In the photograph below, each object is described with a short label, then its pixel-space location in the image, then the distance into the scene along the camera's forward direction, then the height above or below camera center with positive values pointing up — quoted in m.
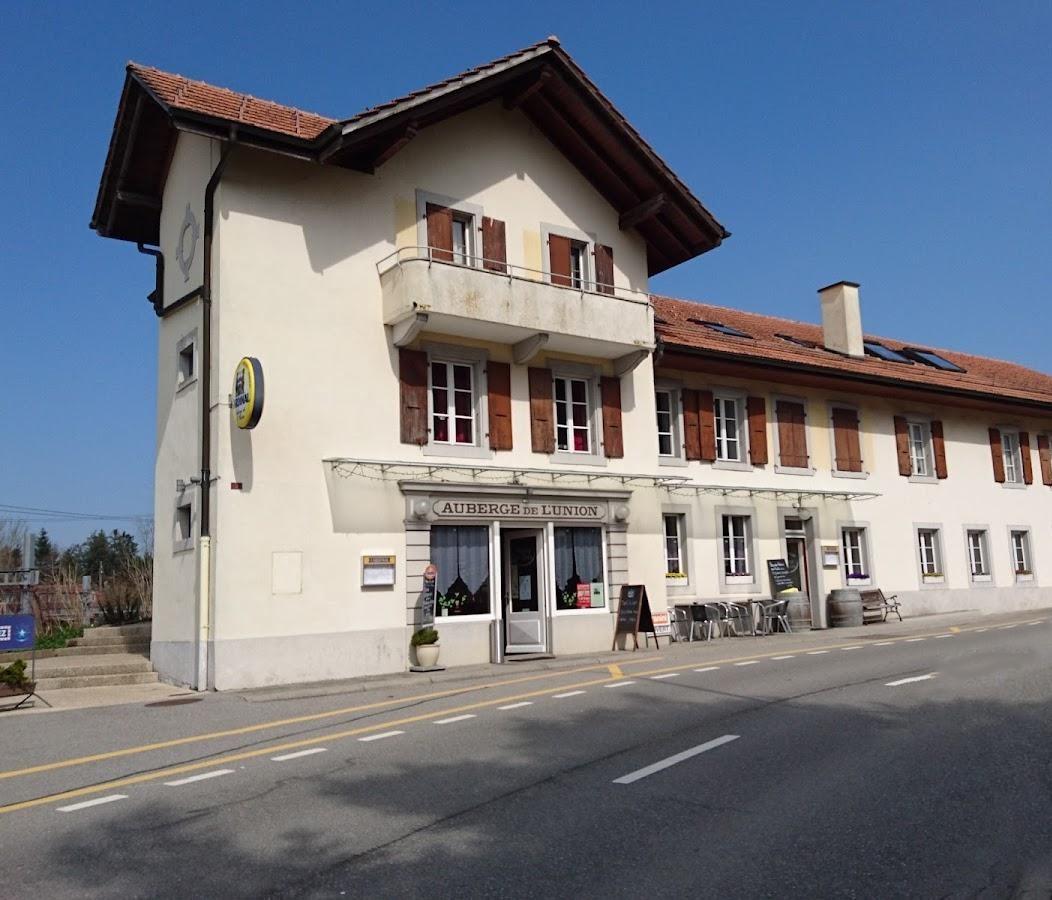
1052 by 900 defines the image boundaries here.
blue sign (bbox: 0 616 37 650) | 13.30 -0.13
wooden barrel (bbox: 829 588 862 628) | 23.56 -0.31
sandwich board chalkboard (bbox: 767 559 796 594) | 22.86 +0.41
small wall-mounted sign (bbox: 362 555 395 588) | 16.19 +0.58
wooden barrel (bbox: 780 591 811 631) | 22.70 -0.36
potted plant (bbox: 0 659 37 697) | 13.07 -0.72
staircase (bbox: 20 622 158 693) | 15.35 -0.65
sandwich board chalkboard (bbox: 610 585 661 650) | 18.80 -0.22
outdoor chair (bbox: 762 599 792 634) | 22.33 -0.41
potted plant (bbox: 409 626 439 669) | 16.17 -0.59
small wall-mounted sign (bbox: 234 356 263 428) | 14.48 +3.02
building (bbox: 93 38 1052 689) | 15.55 +3.85
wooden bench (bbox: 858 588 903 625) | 24.48 -0.35
